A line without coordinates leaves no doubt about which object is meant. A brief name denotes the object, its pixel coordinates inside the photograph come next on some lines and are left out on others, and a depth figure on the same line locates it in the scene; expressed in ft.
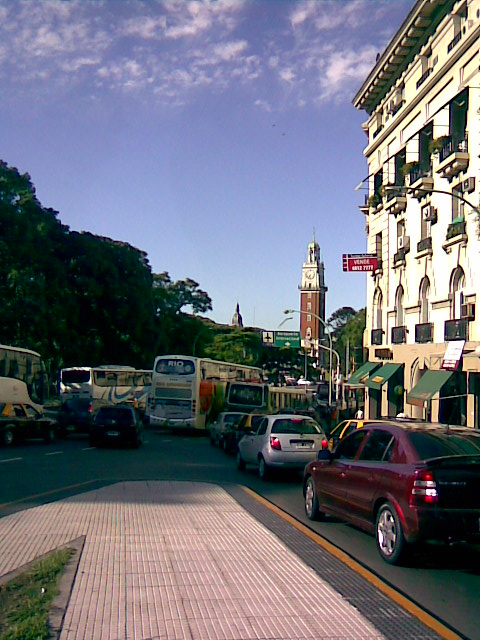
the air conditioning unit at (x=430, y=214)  100.01
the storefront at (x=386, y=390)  112.27
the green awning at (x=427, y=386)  92.48
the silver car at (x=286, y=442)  55.31
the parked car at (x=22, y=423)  84.94
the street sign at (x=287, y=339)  207.72
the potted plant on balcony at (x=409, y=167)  104.63
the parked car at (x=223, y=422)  95.39
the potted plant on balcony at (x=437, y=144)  92.98
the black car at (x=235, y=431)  78.20
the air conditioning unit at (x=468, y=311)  87.45
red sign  121.39
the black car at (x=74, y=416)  109.40
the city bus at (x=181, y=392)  120.78
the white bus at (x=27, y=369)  93.66
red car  26.12
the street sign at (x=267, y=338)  212.64
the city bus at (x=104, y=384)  138.10
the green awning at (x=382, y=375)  111.34
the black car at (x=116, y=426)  89.40
